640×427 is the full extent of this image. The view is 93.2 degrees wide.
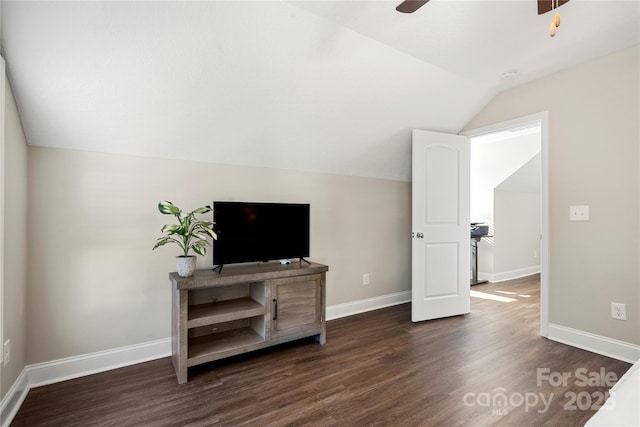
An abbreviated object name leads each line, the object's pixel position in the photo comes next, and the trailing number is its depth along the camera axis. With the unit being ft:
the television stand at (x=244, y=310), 6.82
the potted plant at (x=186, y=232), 6.82
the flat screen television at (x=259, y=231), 7.82
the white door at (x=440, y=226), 10.53
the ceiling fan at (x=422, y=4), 4.97
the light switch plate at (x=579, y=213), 8.45
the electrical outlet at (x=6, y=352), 5.39
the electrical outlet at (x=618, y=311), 7.79
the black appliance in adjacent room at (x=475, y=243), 15.71
